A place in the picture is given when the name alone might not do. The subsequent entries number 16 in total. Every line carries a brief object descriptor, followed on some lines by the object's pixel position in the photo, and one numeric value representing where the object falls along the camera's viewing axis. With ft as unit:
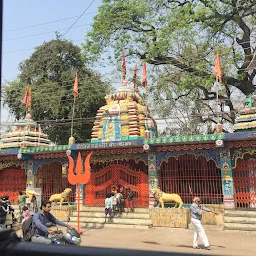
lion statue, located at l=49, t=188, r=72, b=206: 45.75
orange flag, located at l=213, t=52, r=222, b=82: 40.96
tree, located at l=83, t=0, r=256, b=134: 51.60
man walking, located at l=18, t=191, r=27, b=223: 43.51
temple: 38.29
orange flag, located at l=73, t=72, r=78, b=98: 50.65
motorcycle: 16.17
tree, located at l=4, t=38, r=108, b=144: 79.41
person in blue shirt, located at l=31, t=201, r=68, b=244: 15.68
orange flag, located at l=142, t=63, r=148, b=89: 49.15
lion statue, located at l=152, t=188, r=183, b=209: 39.09
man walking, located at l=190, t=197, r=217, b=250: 26.16
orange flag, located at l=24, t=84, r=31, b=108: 57.52
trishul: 33.30
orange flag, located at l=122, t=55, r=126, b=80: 52.87
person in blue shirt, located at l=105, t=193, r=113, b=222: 40.63
